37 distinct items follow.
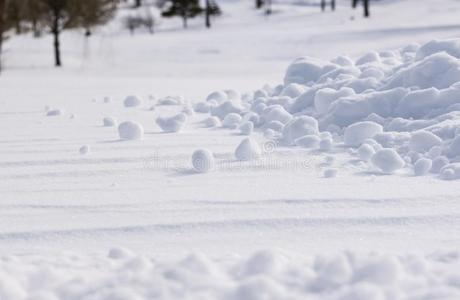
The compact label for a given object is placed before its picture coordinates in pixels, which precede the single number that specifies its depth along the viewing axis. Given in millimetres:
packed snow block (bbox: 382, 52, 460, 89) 7145
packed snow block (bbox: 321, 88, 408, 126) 7004
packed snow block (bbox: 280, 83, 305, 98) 8648
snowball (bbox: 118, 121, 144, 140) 6828
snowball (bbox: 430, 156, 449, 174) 5254
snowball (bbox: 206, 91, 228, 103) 9797
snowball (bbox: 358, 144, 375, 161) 5586
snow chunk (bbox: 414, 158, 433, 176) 5152
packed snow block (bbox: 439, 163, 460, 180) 4984
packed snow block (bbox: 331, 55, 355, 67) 9469
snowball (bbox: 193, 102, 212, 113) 9086
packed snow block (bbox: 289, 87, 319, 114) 7945
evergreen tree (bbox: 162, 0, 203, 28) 69750
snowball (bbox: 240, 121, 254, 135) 7230
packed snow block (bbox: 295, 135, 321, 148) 6324
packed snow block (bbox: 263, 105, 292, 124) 7387
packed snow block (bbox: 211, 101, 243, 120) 8422
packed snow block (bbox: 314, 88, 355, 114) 7418
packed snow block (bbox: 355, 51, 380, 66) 9617
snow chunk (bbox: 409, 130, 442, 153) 5691
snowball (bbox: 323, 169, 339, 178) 5160
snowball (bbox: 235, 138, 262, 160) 5836
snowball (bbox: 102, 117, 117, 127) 7801
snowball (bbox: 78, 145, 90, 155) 6152
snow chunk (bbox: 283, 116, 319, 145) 6547
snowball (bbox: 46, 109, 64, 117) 8797
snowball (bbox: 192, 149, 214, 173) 5426
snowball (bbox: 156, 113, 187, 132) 7363
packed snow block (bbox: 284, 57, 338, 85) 9516
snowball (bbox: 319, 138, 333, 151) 6168
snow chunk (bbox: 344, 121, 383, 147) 6238
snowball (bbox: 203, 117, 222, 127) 7773
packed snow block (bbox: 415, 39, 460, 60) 7922
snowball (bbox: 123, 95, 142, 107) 9883
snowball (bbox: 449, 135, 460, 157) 5473
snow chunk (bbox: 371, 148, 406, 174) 5215
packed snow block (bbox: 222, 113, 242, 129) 7664
